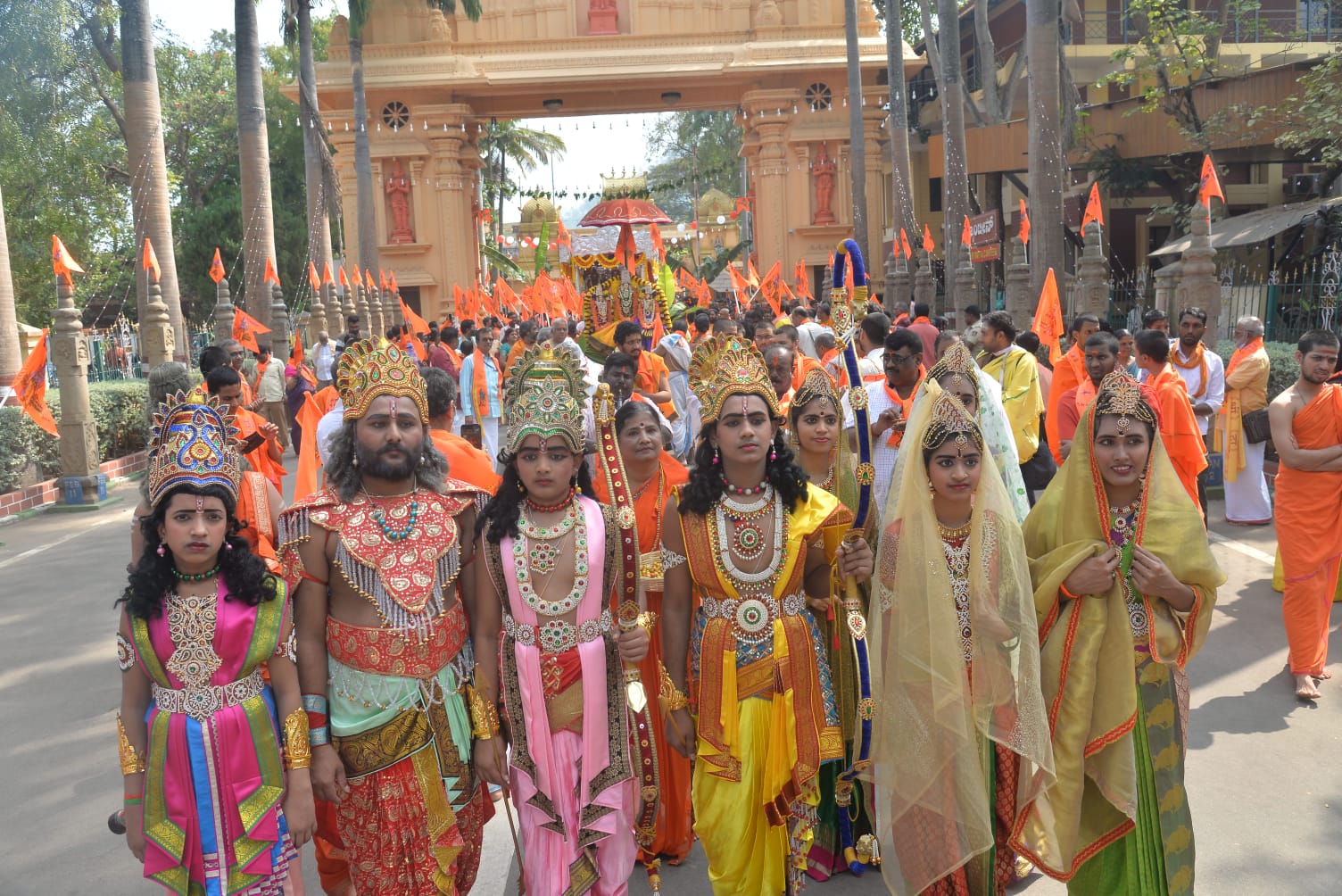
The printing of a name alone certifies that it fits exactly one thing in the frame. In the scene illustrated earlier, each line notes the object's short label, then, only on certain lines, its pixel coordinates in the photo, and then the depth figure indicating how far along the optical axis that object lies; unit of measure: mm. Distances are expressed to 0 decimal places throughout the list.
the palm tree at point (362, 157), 26094
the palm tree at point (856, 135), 23766
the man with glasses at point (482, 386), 11250
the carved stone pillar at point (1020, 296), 13656
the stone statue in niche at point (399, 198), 32625
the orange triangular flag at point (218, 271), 15855
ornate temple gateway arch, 31875
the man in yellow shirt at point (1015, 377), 6586
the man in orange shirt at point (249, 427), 5066
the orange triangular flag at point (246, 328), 14266
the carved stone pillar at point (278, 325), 17438
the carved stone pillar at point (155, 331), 14539
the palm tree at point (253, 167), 17297
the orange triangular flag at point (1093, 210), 11602
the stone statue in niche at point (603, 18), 32938
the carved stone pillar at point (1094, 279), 11906
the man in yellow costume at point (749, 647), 3365
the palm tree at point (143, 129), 14594
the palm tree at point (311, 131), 24109
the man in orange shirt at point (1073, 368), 7879
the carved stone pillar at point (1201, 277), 11016
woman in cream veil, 3201
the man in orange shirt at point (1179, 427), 6410
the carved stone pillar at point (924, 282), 20031
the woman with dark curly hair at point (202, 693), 2904
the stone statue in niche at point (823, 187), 32781
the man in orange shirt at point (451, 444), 4938
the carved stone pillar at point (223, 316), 15977
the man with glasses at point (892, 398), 5086
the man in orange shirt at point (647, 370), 7832
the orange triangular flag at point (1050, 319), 9570
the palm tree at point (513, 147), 48219
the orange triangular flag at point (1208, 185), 11102
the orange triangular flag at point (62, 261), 10805
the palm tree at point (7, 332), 13484
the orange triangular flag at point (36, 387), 10336
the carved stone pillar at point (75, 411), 12109
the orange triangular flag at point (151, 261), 13156
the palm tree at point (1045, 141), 12711
